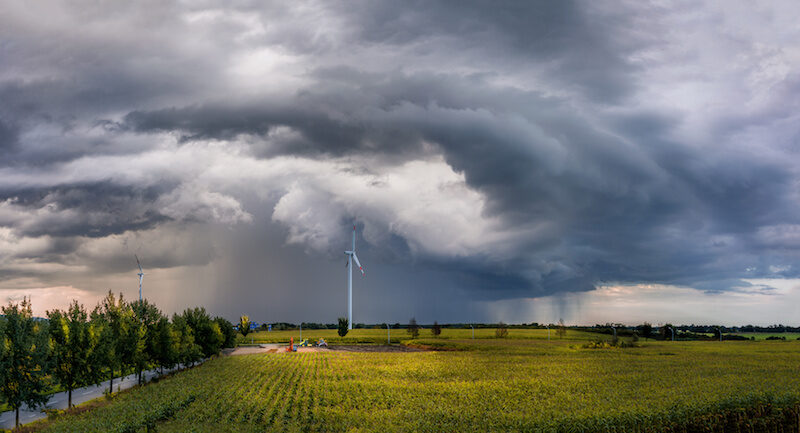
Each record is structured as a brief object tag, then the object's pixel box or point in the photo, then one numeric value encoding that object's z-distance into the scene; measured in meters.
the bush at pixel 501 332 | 156.50
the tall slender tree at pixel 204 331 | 103.88
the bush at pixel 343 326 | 167.00
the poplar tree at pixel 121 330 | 63.41
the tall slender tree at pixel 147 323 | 71.00
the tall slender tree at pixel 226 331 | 123.04
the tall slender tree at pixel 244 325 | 164.00
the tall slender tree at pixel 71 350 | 52.44
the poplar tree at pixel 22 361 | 43.62
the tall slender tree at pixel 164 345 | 74.75
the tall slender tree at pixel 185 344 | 83.88
